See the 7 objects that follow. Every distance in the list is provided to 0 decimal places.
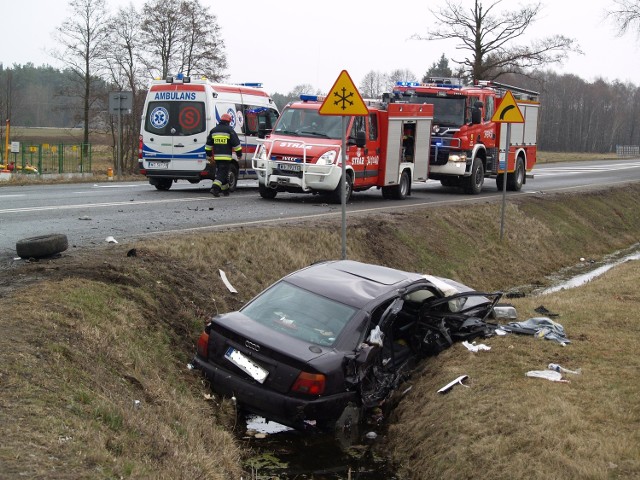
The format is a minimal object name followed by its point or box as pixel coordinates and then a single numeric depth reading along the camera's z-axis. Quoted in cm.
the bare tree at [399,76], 9647
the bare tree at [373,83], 9419
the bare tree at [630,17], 4544
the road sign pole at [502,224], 1905
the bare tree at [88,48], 3994
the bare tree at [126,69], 4019
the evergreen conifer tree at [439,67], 8782
